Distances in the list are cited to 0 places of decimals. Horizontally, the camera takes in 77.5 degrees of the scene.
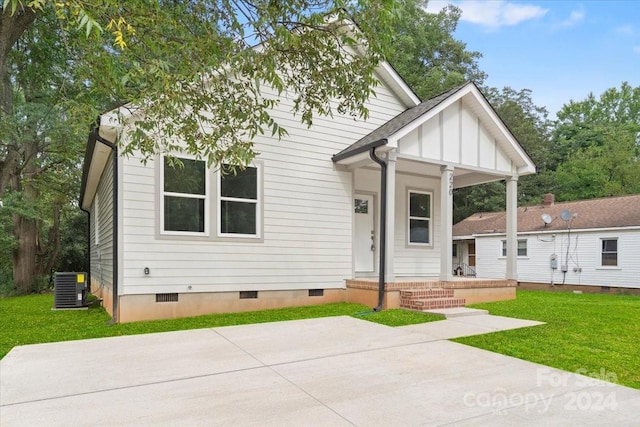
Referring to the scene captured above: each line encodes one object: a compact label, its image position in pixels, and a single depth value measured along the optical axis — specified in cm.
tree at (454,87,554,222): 2894
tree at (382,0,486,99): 2458
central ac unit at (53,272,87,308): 955
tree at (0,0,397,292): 424
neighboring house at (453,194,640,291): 1548
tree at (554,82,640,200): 2702
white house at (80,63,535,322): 724
